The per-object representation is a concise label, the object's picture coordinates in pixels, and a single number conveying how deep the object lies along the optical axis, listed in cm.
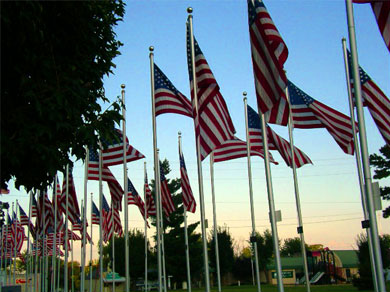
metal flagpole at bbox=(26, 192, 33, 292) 3966
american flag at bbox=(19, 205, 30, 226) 4262
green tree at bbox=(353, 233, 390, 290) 4728
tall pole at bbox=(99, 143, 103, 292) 2391
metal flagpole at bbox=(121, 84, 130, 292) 2122
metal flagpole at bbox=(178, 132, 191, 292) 2747
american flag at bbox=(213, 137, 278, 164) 2409
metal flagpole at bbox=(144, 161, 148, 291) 3507
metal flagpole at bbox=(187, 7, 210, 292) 1475
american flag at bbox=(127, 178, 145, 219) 3278
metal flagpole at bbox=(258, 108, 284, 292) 1173
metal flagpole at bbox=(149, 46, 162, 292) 1839
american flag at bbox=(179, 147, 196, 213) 2612
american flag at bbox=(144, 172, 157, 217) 3450
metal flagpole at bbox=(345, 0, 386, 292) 1156
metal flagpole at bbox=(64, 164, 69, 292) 2901
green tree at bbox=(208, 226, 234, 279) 8275
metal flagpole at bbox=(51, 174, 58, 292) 3195
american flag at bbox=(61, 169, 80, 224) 2769
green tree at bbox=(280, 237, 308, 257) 14982
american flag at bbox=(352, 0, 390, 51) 1146
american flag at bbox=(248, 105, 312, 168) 2278
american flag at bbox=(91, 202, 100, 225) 4214
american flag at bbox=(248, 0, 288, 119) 1223
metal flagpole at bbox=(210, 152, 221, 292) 2779
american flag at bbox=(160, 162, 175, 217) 2848
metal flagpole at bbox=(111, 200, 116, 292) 3062
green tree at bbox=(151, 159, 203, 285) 7569
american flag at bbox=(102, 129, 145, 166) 2350
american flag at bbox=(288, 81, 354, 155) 1988
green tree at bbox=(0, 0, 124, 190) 1091
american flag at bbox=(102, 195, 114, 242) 3663
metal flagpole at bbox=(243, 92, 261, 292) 2447
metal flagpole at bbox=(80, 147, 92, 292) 2953
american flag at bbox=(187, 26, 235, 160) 1546
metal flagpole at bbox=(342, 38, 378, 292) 1900
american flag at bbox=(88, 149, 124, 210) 2442
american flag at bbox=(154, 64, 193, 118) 1797
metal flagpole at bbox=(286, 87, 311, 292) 2261
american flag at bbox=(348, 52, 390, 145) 1636
